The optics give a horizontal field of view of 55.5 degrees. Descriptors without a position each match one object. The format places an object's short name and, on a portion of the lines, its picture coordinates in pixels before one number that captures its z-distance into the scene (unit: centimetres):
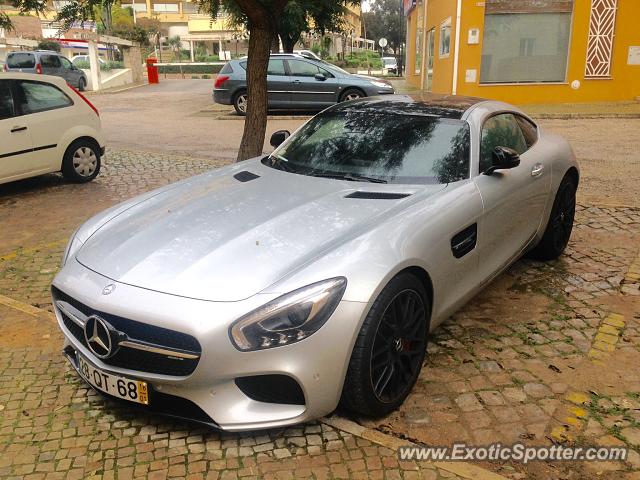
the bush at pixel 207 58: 5890
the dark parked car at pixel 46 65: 2547
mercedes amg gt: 259
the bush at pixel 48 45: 3934
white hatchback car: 732
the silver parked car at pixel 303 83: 1572
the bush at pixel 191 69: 4786
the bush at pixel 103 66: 3212
